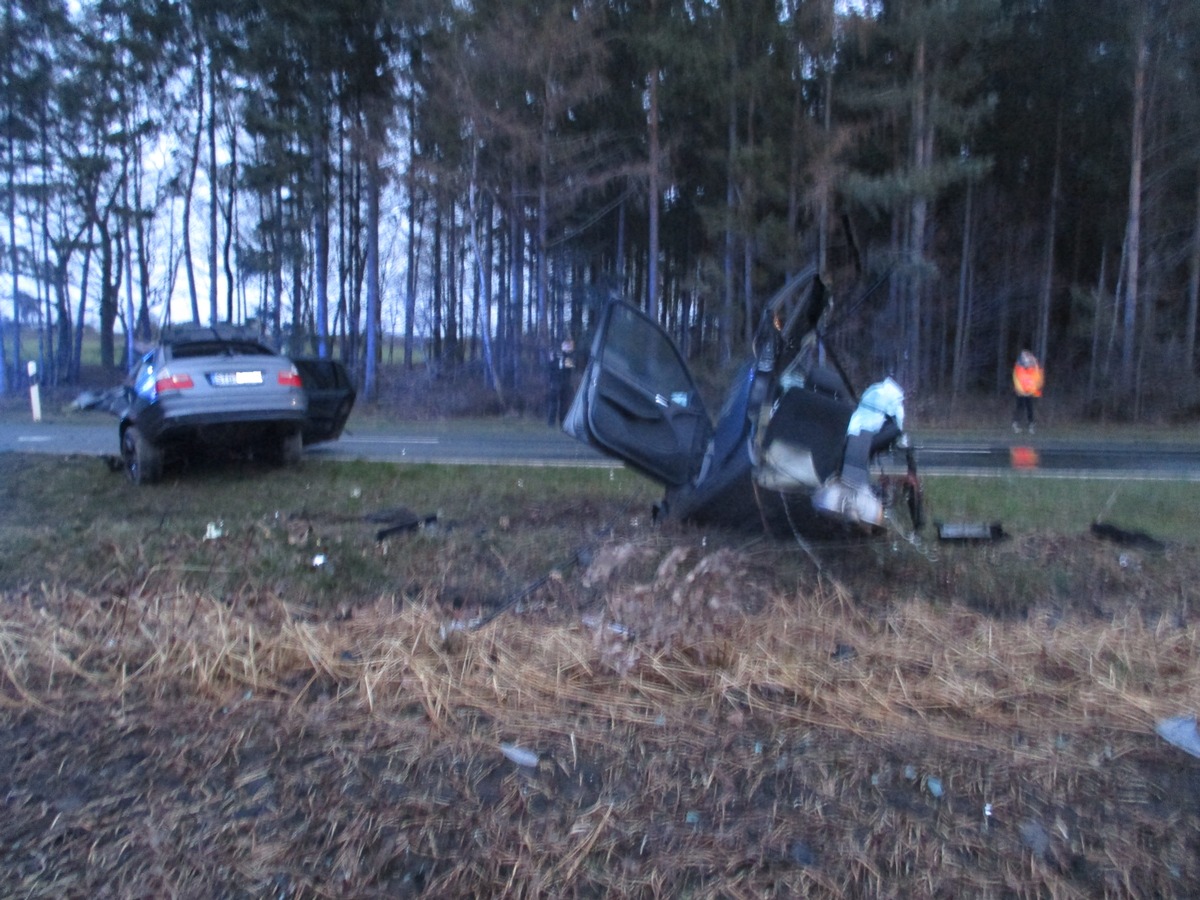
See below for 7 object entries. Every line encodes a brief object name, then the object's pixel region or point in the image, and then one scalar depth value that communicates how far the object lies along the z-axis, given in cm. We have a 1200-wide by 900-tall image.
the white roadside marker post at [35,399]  2208
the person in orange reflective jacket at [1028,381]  1819
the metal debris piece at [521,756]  363
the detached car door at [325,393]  1109
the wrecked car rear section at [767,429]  523
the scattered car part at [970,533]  624
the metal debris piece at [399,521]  719
